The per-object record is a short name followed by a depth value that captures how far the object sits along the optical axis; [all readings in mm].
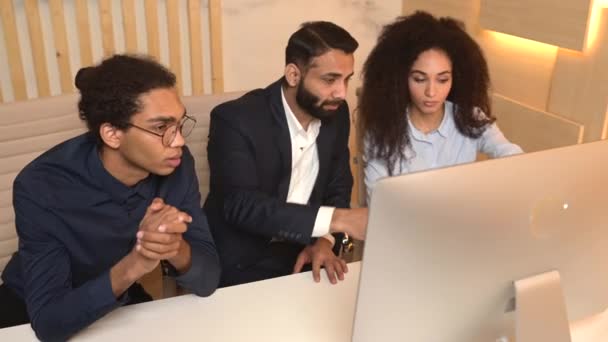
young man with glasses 1150
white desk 1162
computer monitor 796
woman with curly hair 1775
